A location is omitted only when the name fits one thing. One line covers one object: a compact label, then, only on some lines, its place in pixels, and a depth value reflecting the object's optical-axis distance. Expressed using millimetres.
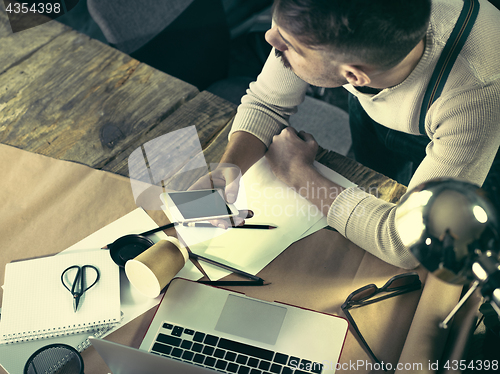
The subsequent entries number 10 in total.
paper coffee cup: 777
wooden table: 1016
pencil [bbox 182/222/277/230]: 898
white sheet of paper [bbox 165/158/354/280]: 861
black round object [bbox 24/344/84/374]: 720
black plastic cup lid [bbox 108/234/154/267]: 854
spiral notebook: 776
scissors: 805
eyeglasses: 775
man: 706
